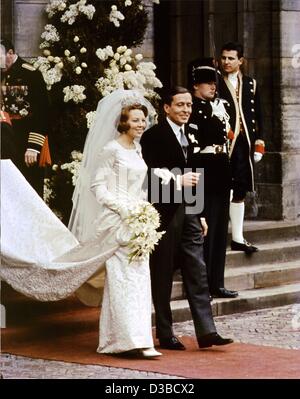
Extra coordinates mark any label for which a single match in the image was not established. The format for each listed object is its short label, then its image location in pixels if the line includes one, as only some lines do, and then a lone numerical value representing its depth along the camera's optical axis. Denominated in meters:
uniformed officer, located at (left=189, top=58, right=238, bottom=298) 13.41
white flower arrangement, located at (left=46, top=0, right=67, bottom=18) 14.19
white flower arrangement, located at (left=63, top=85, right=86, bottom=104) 13.98
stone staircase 14.06
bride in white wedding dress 11.86
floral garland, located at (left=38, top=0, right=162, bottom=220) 14.07
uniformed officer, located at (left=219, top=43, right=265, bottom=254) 14.82
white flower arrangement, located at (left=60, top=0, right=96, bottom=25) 14.14
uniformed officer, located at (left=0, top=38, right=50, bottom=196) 13.41
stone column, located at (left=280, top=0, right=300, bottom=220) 16.80
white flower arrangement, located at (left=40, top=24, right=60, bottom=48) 14.16
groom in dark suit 12.12
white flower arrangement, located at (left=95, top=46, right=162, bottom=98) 14.09
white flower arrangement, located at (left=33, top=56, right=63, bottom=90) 13.97
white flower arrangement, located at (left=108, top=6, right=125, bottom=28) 14.30
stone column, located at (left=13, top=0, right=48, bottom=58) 14.18
